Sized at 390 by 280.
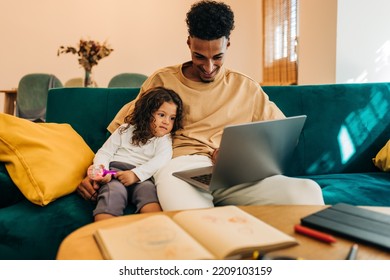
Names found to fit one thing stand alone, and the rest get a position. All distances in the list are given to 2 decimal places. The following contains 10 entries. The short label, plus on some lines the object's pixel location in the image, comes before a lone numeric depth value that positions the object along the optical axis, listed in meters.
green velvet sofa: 1.71
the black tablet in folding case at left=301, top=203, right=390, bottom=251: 0.67
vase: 3.50
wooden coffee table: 0.64
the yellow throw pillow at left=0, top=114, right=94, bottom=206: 1.21
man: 1.46
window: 4.04
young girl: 1.30
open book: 0.61
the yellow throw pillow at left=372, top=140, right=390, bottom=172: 1.72
